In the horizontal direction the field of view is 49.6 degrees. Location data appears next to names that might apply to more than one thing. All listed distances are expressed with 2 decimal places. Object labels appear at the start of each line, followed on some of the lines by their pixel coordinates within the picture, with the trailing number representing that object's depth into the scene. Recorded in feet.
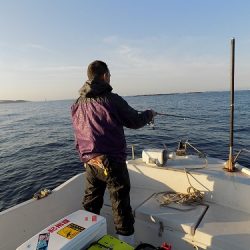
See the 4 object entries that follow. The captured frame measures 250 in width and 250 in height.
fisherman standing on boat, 10.23
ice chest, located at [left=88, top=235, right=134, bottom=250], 8.50
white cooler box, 8.14
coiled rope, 13.79
